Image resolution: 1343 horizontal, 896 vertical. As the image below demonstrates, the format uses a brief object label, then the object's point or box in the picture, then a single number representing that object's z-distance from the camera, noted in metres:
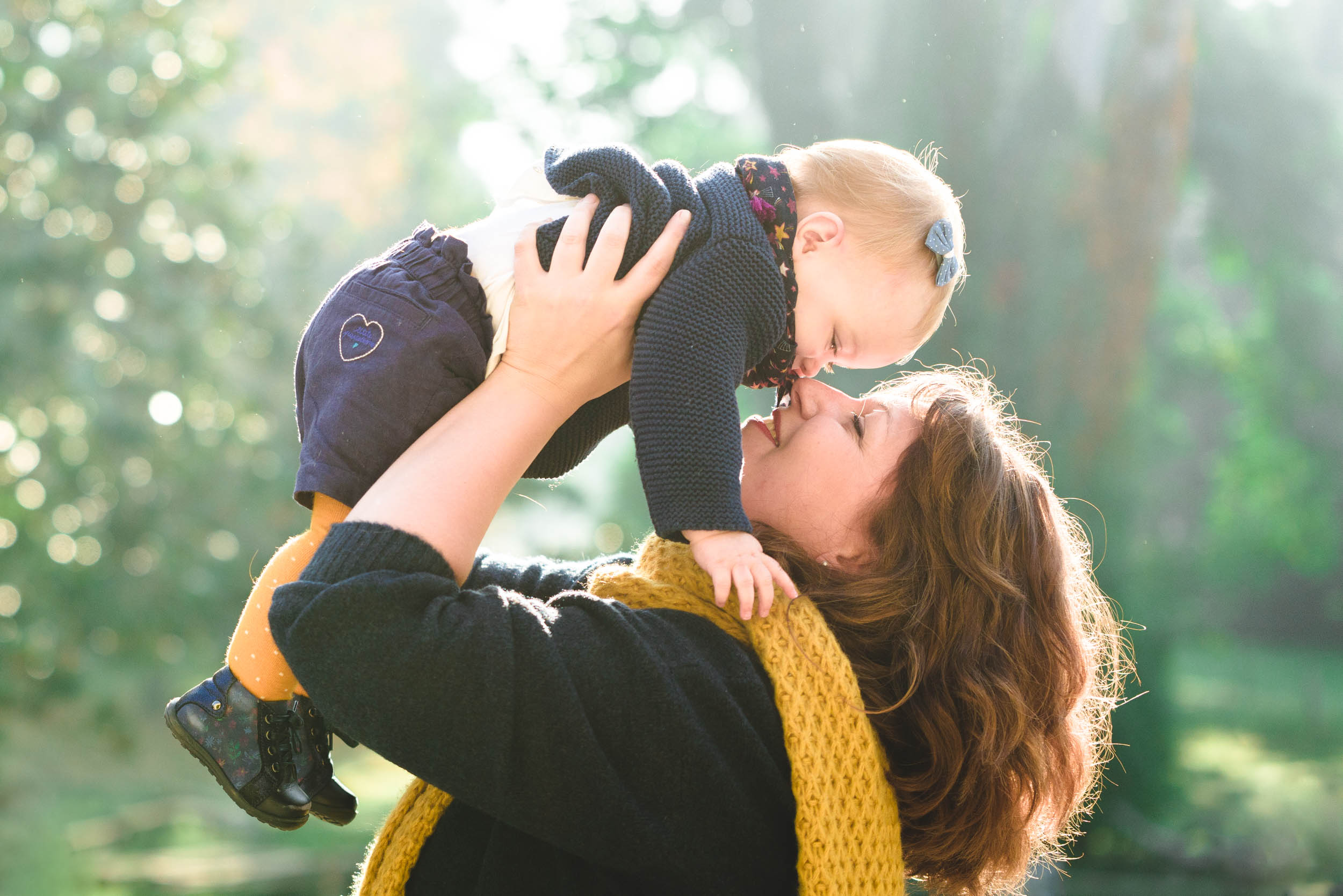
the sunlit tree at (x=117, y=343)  5.51
